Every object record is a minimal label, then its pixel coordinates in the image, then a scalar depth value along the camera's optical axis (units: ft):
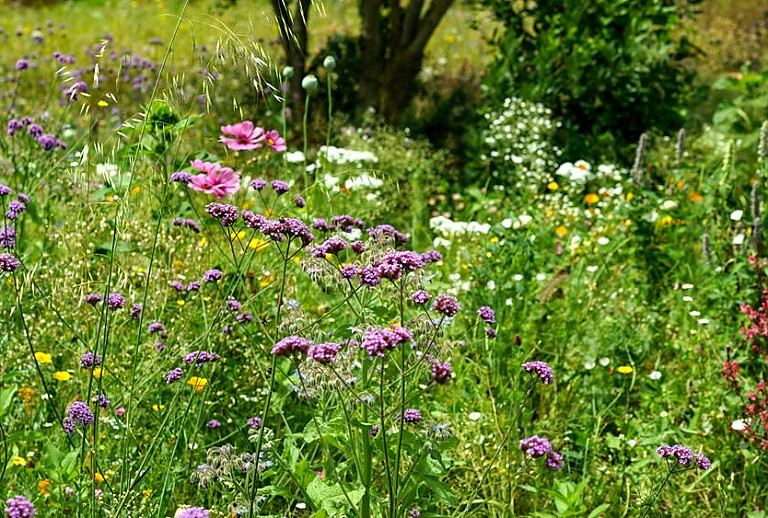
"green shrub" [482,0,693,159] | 18.07
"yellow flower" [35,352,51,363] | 8.35
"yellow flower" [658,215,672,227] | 13.15
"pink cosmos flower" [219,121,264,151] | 8.31
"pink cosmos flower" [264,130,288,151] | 8.88
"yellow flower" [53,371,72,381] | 8.05
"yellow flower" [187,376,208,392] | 7.76
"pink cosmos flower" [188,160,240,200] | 7.55
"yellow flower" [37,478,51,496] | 7.17
